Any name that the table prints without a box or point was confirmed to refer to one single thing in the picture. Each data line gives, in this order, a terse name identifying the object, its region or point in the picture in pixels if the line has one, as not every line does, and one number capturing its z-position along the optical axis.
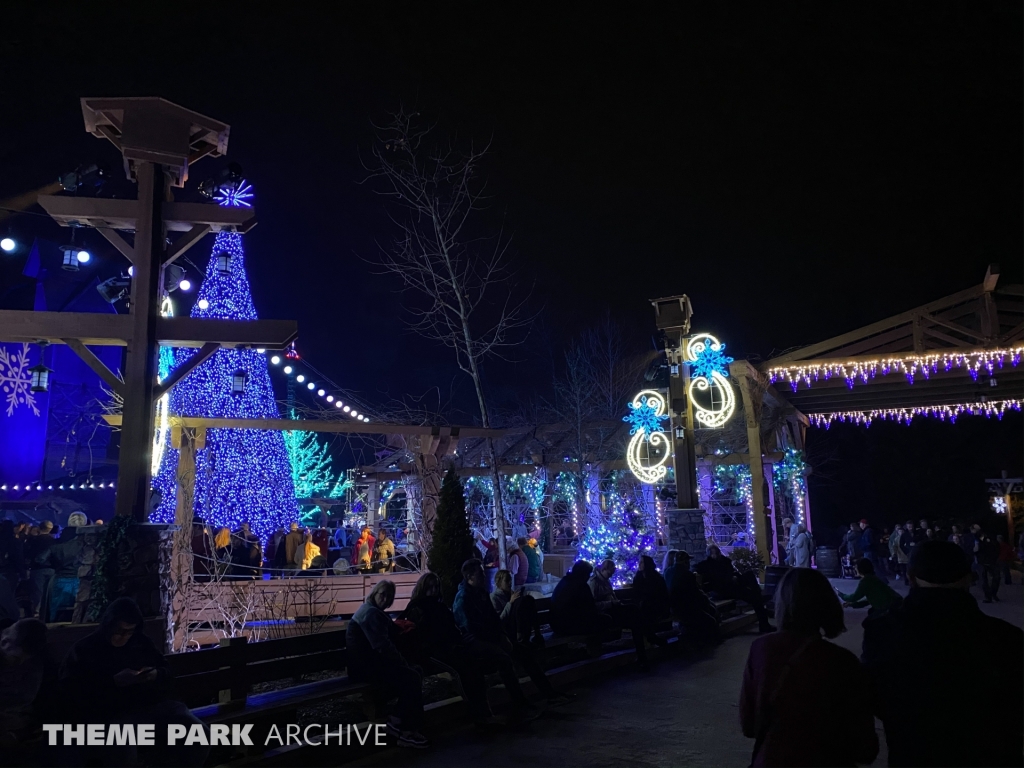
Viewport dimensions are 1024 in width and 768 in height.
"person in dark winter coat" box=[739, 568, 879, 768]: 2.49
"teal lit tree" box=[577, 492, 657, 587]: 16.08
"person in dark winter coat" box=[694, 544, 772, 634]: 10.38
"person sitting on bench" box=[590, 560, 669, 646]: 7.98
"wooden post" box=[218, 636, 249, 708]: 4.90
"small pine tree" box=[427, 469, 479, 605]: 8.77
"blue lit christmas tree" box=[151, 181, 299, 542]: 15.56
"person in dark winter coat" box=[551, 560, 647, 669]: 7.57
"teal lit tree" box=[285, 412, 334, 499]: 29.46
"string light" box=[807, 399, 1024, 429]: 18.94
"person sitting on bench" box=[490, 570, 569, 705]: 6.36
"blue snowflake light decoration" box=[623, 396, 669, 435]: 13.99
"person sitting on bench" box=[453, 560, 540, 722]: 5.89
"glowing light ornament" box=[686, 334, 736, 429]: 12.63
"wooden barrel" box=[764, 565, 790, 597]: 12.02
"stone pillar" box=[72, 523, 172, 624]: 6.41
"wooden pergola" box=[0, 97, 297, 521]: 7.30
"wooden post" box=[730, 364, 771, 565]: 15.48
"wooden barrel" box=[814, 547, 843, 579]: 18.55
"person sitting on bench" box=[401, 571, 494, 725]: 5.68
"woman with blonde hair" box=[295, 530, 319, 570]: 13.29
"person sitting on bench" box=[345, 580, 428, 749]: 5.13
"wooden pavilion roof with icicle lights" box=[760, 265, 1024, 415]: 13.95
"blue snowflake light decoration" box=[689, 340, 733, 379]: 12.63
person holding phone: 3.89
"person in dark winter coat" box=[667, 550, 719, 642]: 8.87
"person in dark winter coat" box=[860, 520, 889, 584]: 16.19
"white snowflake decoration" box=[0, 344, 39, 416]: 18.09
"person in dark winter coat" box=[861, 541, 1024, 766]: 2.47
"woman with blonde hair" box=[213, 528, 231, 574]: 12.59
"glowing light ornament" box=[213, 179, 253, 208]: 13.91
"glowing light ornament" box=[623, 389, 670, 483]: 13.79
